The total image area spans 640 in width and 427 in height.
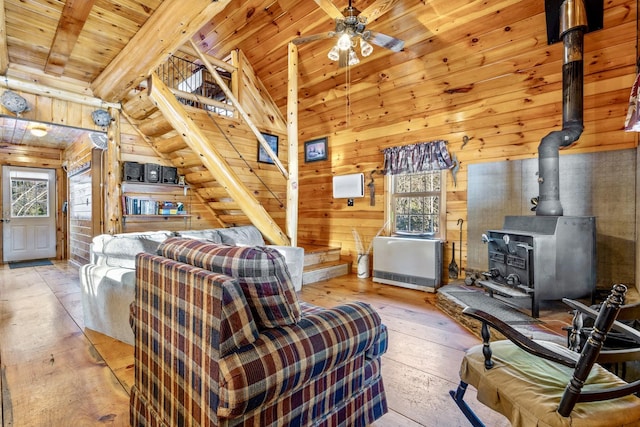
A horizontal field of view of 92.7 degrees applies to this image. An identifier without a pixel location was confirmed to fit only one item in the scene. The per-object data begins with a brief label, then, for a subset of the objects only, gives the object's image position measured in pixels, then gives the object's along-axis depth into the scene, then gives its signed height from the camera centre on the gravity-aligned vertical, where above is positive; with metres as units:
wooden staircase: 3.45 +0.76
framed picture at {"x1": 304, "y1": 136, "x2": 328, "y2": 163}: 5.45 +1.10
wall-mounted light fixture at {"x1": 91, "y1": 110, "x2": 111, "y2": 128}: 3.87 +1.19
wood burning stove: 2.51 -0.42
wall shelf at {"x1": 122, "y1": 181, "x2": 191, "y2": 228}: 4.23 +0.12
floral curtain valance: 3.97 +0.71
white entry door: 6.36 -0.05
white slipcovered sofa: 2.43 -0.59
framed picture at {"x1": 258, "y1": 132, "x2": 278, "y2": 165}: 5.54 +1.18
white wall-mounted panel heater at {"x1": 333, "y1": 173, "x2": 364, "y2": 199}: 4.88 +0.39
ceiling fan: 2.72 +1.65
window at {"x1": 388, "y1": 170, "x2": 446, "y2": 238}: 4.23 +0.10
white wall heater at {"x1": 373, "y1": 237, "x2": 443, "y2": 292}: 3.95 -0.71
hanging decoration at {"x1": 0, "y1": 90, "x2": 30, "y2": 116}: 3.23 +1.17
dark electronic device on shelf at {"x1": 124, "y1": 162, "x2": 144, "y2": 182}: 4.15 +0.53
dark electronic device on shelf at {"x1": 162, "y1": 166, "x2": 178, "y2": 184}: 4.46 +0.53
